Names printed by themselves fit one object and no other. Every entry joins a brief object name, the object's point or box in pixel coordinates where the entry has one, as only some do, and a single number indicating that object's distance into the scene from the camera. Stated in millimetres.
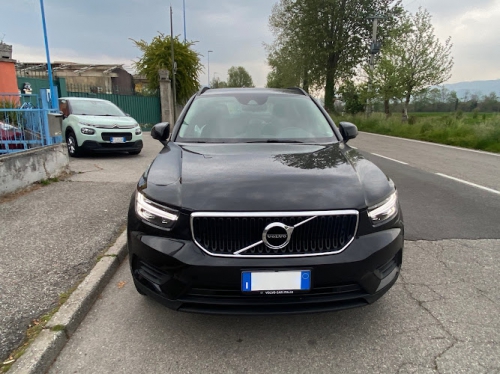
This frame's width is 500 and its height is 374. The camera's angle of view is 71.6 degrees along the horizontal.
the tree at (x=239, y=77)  97375
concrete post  19422
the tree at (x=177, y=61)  21422
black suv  1983
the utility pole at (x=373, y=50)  24438
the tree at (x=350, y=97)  32219
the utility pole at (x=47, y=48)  7421
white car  8727
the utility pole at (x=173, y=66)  19438
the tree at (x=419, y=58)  21703
